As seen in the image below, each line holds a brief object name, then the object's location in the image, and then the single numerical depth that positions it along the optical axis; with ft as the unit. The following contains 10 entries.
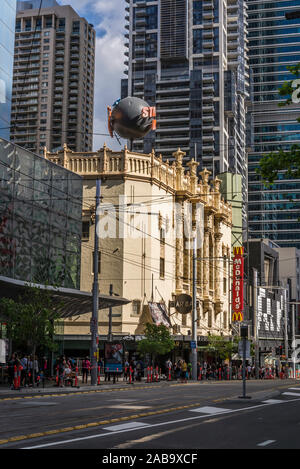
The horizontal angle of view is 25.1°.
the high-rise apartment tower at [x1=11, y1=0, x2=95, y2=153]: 502.38
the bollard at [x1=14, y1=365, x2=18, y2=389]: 97.96
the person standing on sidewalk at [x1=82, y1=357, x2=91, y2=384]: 129.80
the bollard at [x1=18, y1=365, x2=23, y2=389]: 99.31
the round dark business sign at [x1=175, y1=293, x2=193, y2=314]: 185.06
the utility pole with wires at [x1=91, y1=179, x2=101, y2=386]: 113.29
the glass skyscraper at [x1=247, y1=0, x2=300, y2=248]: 520.83
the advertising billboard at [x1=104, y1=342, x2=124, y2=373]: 122.11
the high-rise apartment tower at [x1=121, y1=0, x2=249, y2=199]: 411.34
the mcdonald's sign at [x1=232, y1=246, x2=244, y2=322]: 229.04
